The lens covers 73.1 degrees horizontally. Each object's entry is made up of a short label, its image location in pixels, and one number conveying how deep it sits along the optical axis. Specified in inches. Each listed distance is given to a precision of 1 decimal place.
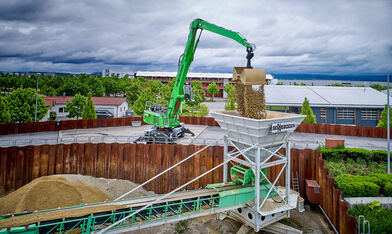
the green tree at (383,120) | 1360.2
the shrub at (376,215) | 509.5
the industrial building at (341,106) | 1750.7
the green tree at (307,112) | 1468.8
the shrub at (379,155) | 797.3
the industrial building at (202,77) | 5393.7
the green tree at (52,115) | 2168.2
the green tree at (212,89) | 4402.1
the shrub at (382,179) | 614.2
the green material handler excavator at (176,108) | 930.7
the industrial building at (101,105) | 2279.8
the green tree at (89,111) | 1606.8
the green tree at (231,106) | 1847.9
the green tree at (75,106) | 2090.3
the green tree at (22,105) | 1615.4
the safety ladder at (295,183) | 713.0
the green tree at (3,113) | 1386.6
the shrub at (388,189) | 593.3
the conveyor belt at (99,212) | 383.2
